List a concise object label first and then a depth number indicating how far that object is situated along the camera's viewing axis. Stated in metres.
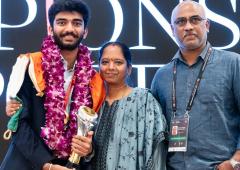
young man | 2.23
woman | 2.30
